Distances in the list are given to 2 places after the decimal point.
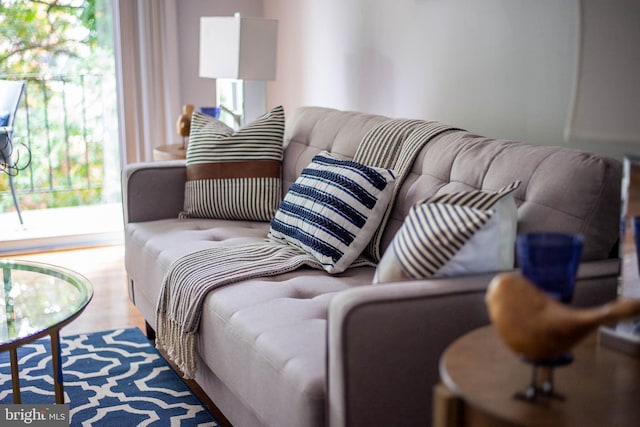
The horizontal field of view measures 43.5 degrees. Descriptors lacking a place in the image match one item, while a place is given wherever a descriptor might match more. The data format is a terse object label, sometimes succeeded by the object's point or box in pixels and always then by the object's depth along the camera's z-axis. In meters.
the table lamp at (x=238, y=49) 3.73
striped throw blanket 2.40
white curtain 4.61
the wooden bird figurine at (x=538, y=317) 1.15
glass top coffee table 2.10
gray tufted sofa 1.62
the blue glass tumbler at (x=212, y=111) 3.96
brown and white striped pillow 3.19
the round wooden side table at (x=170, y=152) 3.89
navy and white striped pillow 2.44
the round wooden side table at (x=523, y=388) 1.15
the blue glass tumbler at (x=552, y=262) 1.27
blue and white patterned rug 2.49
